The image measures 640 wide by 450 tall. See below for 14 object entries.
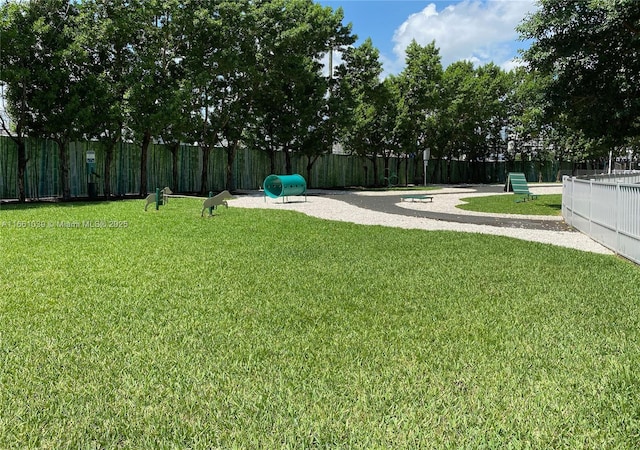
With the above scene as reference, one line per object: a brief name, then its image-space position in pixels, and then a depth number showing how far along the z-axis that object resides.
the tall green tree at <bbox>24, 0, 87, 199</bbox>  16.33
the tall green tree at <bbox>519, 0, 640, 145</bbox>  12.05
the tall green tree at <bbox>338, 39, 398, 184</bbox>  29.58
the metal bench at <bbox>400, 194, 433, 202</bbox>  17.58
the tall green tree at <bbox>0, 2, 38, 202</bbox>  15.04
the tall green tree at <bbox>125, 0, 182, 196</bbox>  18.70
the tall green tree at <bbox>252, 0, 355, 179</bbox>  22.84
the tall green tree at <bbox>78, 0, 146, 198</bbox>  17.50
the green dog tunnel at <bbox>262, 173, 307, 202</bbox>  17.92
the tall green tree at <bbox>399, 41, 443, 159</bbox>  33.78
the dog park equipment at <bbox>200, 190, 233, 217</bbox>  12.08
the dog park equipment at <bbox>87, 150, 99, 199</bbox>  18.88
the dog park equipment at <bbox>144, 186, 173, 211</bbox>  13.83
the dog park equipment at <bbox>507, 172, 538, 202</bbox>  18.95
